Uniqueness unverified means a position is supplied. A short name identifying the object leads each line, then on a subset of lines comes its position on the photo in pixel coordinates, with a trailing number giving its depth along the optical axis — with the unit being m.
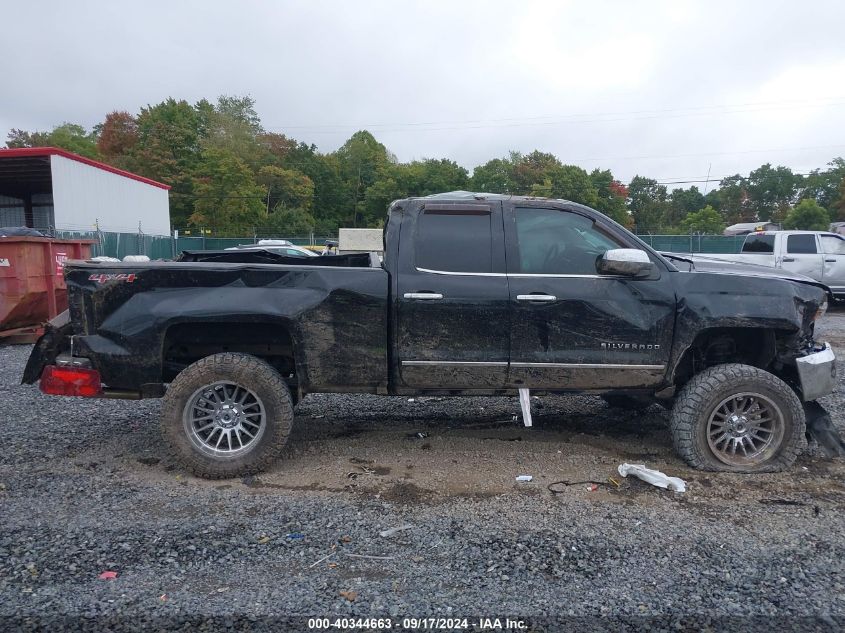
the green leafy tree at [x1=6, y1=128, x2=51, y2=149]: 59.75
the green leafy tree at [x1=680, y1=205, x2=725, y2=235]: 46.03
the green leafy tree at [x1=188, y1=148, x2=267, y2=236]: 47.31
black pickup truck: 4.51
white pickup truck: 14.61
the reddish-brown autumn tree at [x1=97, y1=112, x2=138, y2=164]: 63.78
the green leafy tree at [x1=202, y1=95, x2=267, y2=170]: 61.72
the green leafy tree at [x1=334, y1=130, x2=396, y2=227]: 66.88
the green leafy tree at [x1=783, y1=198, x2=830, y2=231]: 45.09
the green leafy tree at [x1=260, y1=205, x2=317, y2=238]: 43.75
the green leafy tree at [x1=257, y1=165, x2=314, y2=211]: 58.88
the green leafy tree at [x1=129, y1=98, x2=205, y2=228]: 53.06
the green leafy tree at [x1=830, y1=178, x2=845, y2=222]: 58.16
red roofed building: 23.11
